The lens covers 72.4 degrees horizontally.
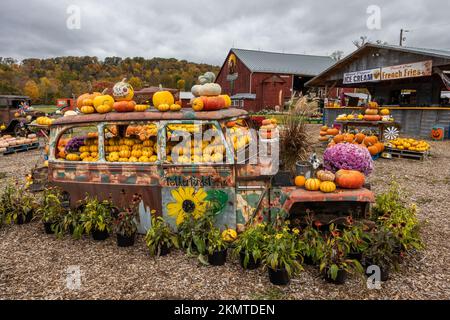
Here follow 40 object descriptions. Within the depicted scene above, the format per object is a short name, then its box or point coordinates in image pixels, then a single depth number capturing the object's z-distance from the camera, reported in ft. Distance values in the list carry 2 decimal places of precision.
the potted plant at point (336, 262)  11.39
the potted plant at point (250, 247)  12.34
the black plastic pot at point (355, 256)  12.13
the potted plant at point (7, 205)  17.34
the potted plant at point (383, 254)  11.71
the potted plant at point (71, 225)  15.10
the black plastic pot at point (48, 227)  15.96
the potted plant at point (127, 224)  14.40
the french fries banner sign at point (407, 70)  49.54
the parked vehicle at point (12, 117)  56.85
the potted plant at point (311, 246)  12.30
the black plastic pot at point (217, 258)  12.84
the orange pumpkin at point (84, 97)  16.18
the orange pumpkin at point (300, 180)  13.55
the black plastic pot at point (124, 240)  14.49
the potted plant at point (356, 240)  12.14
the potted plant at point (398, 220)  12.56
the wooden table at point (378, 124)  36.95
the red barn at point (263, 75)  117.50
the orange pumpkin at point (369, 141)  35.94
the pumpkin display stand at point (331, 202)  12.34
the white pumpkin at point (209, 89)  14.27
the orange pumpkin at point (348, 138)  31.06
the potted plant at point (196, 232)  13.21
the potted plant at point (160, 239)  13.62
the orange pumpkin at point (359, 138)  35.53
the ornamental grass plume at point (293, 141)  15.51
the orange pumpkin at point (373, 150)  34.57
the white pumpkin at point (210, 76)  15.67
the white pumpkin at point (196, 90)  14.33
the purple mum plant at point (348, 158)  14.32
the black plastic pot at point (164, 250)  13.74
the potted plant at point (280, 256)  11.43
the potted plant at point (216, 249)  12.82
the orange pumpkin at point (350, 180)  12.99
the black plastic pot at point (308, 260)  12.86
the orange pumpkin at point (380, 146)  35.50
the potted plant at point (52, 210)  15.71
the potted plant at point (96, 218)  14.72
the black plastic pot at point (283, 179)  14.32
